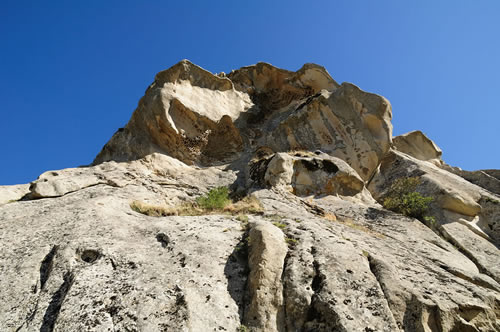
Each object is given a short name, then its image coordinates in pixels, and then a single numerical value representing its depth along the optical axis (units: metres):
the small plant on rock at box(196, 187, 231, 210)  11.09
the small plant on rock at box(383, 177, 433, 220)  12.91
